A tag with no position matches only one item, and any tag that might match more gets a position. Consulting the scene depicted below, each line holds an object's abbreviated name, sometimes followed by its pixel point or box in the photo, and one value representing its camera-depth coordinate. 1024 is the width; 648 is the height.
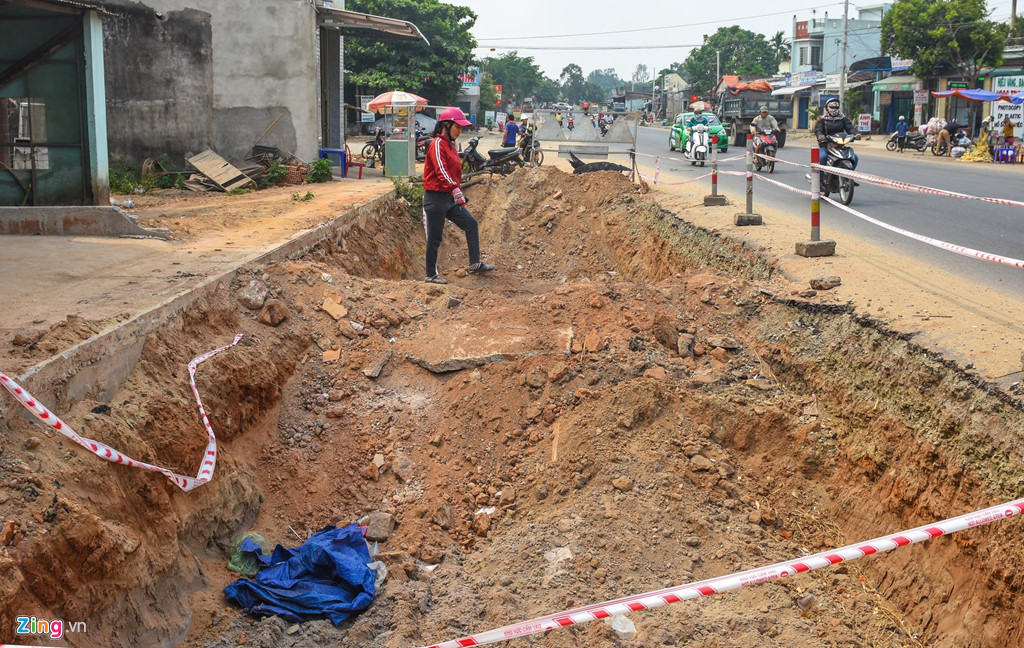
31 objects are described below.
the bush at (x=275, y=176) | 16.17
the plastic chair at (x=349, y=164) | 18.44
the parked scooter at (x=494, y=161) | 19.41
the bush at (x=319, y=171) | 17.00
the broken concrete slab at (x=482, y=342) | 6.46
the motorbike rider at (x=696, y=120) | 23.83
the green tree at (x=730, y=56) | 75.94
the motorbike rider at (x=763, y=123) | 21.92
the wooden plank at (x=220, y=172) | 15.58
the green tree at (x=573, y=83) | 161.25
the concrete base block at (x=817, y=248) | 8.23
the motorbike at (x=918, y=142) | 30.32
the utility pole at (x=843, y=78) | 40.00
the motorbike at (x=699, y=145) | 22.95
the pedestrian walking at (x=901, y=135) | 31.47
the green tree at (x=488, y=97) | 69.94
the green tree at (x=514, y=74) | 104.12
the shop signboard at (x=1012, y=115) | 25.06
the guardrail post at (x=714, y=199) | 12.38
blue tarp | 4.49
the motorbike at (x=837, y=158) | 12.77
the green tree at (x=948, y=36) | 32.31
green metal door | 9.64
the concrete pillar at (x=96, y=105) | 9.59
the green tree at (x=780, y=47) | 75.94
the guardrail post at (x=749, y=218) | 10.36
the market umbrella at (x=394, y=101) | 24.81
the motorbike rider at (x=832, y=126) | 13.22
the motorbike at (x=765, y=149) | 18.78
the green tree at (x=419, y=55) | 40.59
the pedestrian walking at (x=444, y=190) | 9.09
